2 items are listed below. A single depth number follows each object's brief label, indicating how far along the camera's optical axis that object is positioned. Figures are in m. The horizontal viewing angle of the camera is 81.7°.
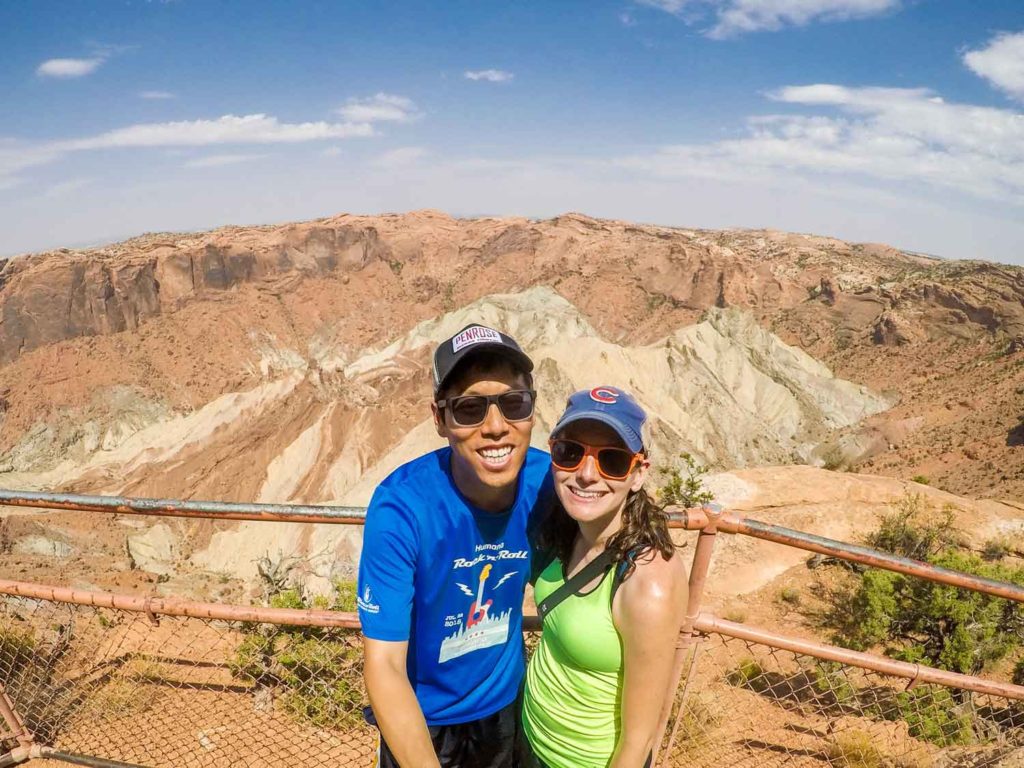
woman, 1.86
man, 1.89
